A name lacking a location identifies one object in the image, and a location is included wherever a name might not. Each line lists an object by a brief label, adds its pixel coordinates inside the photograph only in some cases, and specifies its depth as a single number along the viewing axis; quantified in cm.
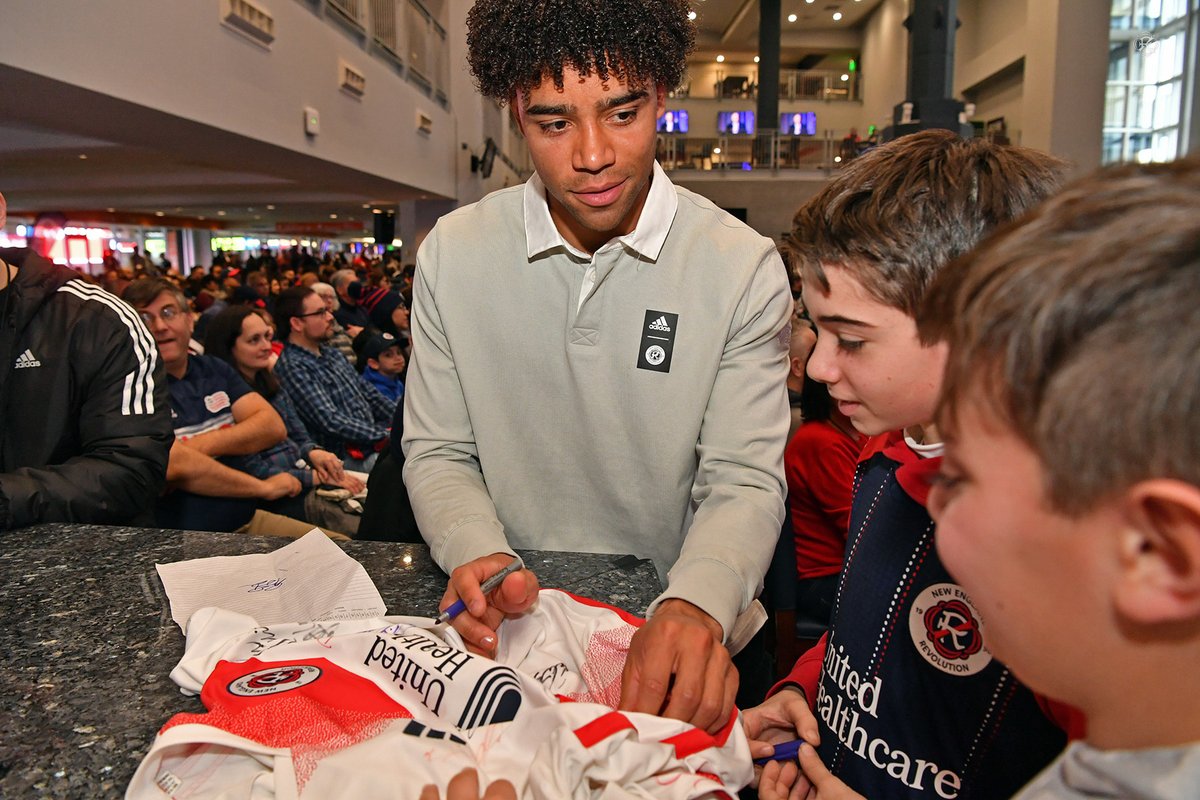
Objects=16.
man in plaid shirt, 439
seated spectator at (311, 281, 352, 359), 646
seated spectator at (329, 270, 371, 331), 816
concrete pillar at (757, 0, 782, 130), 2331
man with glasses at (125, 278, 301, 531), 308
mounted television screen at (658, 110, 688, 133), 2783
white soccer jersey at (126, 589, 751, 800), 73
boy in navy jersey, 101
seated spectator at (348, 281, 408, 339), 679
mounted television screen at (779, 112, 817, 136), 2815
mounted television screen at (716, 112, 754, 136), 2794
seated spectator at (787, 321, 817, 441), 342
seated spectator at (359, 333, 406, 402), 549
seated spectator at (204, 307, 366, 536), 372
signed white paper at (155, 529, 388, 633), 118
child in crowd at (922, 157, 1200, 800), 46
